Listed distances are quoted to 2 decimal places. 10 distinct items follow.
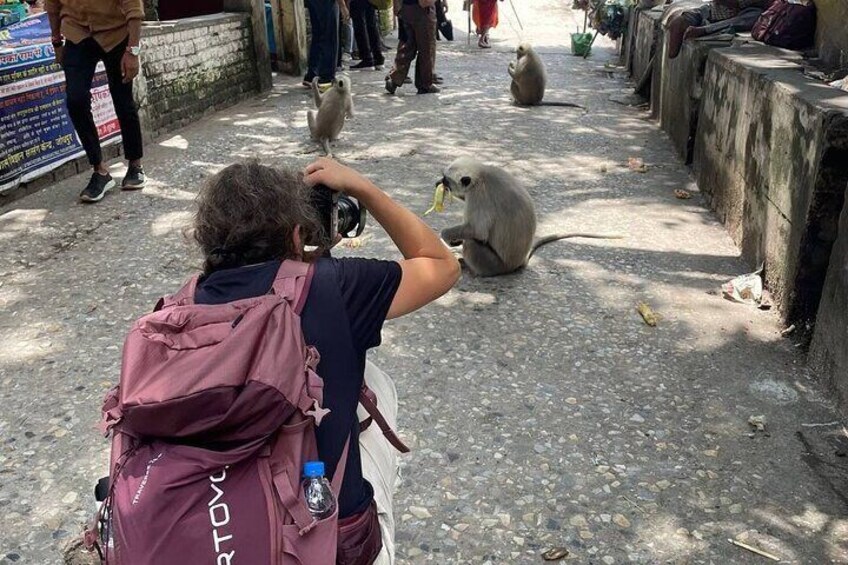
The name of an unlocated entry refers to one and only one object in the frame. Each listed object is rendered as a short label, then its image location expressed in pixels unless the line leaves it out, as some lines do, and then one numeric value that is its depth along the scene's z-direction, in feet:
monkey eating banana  14.42
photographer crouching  4.39
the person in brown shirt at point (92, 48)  16.71
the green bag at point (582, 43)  44.29
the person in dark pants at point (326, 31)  31.04
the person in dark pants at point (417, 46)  31.42
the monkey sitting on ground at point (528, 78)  30.07
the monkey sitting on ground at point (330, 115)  23.53
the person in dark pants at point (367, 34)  37.14
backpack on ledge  17.78
